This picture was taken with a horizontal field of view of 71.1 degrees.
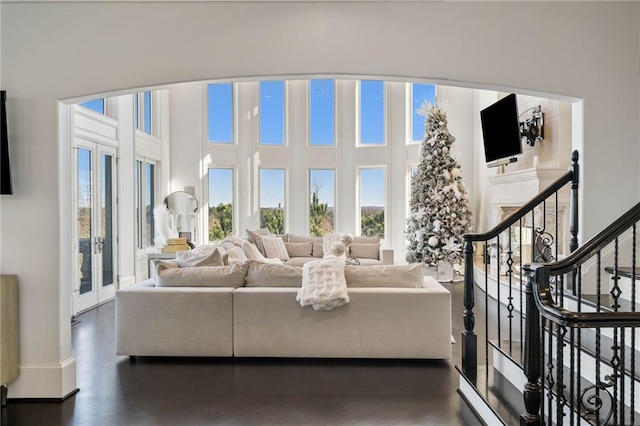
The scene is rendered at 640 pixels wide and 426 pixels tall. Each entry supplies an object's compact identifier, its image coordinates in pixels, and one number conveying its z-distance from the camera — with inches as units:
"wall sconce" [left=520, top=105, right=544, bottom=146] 285.3
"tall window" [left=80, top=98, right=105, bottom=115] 260.0
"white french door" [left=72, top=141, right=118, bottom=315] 249.1
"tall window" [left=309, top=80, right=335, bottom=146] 439.2
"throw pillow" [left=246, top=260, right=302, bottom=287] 172.7
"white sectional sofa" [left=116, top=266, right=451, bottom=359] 164.2
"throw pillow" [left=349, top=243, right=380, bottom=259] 348.2
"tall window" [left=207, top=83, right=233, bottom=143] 426.9
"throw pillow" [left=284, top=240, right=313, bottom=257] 366.3
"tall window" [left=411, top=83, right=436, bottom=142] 415.5
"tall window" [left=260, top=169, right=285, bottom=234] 438.0
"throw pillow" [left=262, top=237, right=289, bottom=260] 339.0
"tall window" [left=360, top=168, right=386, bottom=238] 433.1
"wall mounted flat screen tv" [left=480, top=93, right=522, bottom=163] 218.4
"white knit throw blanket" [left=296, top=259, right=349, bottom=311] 160.7
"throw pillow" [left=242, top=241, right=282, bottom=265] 297.0
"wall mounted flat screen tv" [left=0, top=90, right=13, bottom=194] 131.6
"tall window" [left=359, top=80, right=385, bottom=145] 433.4
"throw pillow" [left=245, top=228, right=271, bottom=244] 344.2
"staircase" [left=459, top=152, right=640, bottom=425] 70.6
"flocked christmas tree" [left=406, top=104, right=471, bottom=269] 342.0
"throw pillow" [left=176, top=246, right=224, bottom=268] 187.2
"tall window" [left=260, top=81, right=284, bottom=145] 440.1
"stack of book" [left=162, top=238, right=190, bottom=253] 279.9
